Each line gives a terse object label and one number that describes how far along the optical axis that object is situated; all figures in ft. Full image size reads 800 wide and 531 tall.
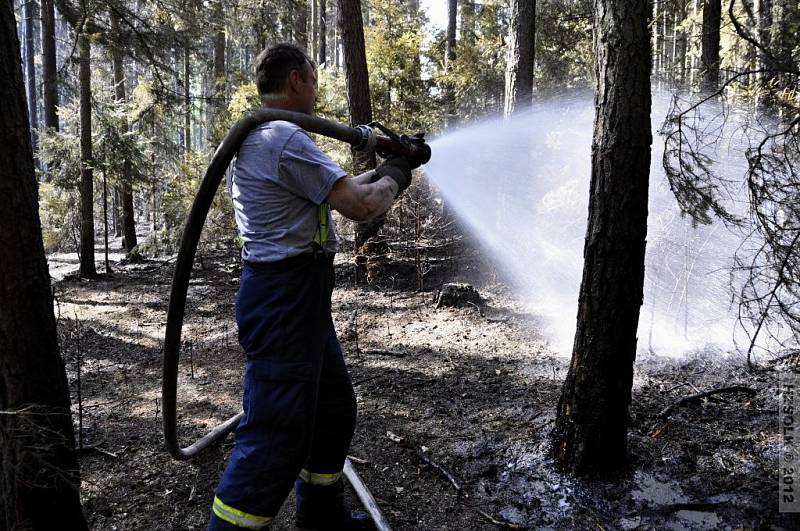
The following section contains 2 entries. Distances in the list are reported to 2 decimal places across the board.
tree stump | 26.96
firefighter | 8.04
